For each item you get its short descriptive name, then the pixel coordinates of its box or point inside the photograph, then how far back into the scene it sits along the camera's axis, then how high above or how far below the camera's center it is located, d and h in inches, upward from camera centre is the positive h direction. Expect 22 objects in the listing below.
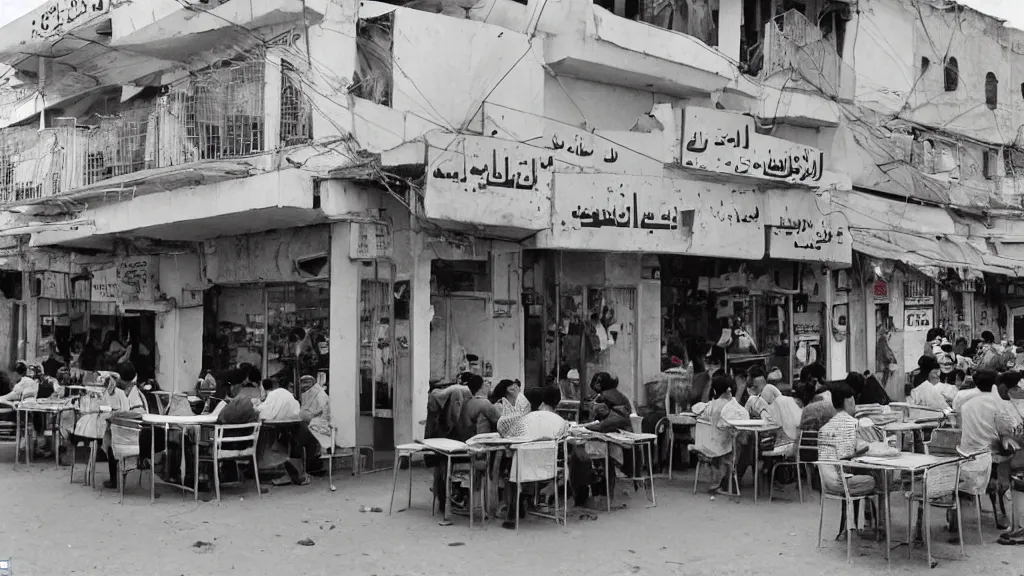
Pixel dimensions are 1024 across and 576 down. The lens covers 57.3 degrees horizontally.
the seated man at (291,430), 399.2 -44.2
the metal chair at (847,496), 284.4 -52.0
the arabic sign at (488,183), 424.5 +68.6
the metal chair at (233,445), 370.6 -47.9
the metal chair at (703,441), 393.7 -47.7
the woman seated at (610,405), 368.8 -31.3
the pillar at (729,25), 609.9 +197.7
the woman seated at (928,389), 440.1 -29.5
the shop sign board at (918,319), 730.2 +6.7
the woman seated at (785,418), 392.5 -37.9
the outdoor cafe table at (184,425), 366.7 -37.8
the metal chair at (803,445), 377.4 -47.5
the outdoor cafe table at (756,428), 374.6 -40.3
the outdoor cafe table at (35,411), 454.9 -41.8
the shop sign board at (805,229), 575.2 +62.2
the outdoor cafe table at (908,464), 272.1 -40.1
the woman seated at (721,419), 383.9 -37.7
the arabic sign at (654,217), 475.5 +60.7
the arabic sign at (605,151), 505.0 +98.3
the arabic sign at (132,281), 571.5 +30.0
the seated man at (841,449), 289.4 -37.6
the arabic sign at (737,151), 534.9 +105.2
